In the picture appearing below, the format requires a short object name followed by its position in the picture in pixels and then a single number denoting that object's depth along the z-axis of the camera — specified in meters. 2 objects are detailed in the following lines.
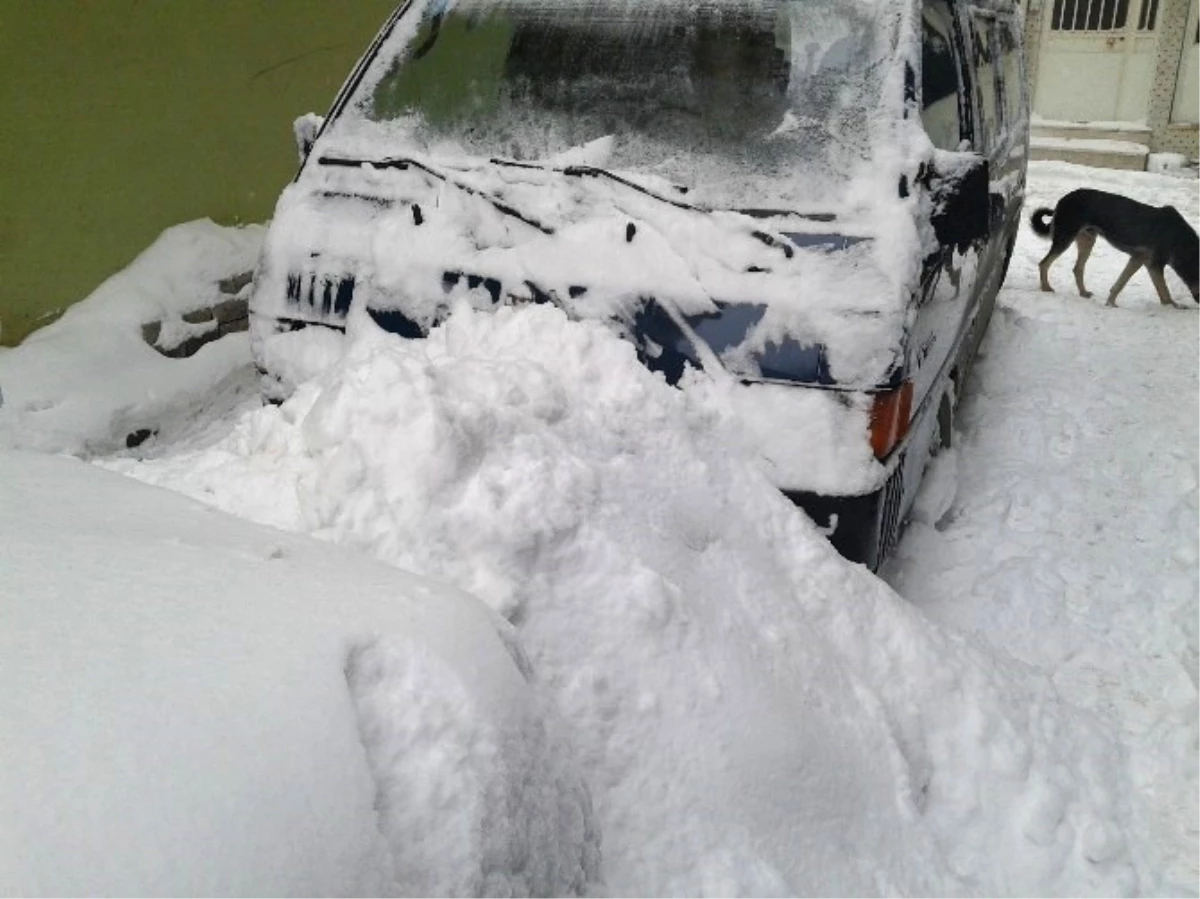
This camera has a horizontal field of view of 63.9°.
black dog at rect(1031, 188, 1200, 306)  7.45
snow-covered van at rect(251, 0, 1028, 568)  2.51
